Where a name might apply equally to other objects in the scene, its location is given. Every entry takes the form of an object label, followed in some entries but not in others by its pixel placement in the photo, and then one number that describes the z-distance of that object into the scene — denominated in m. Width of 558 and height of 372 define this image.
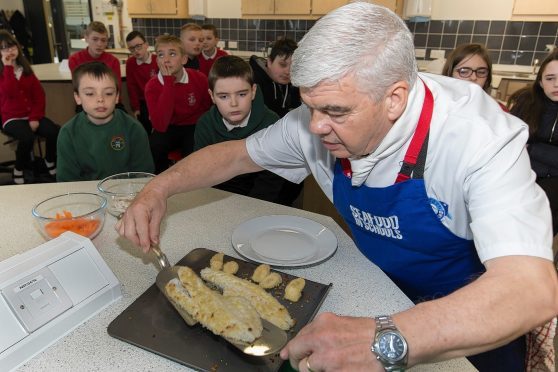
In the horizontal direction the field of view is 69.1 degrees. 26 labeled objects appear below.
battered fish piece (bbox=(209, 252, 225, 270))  0.97
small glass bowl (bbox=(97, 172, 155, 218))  1.21
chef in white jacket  0.62
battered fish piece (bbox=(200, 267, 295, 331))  0.80
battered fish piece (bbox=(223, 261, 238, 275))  0.96
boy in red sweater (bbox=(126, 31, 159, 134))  4.15
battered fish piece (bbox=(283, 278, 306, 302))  0.87
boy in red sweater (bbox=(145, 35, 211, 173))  2.96
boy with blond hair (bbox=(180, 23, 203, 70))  4.17
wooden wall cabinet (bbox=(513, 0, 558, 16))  4.19
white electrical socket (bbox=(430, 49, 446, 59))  5.04
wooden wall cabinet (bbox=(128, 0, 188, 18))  6.17
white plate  1.03
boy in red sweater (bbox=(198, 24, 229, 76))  4.38
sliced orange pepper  1.01
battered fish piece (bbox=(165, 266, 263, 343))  0.74
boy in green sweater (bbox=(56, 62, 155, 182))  1.94
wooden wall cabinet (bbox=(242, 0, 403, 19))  5.19
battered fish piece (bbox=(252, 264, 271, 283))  0.93
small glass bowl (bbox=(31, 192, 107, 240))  1.01
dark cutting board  0.72
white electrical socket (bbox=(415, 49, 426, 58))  5.14
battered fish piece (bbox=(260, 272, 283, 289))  0.91
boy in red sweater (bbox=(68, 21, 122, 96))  4.01
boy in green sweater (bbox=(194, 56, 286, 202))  2.12
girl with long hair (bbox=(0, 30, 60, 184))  3.32
